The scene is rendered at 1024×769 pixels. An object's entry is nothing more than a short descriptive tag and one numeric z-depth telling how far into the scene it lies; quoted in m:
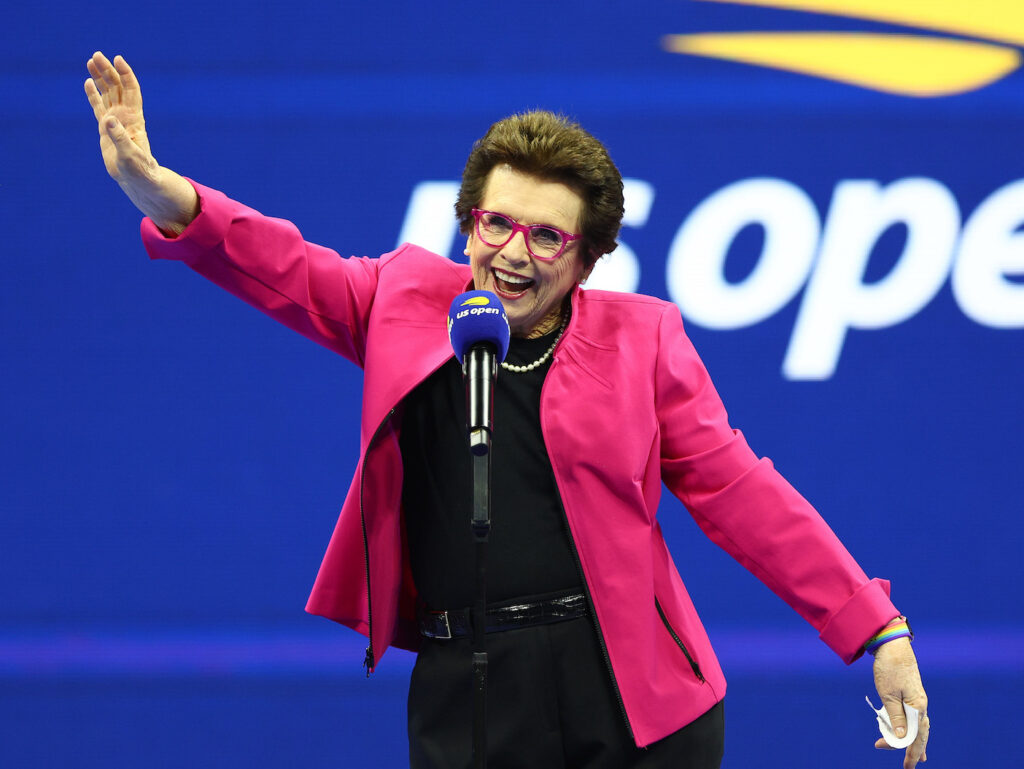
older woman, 10.60
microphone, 10.34
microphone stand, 10.32
